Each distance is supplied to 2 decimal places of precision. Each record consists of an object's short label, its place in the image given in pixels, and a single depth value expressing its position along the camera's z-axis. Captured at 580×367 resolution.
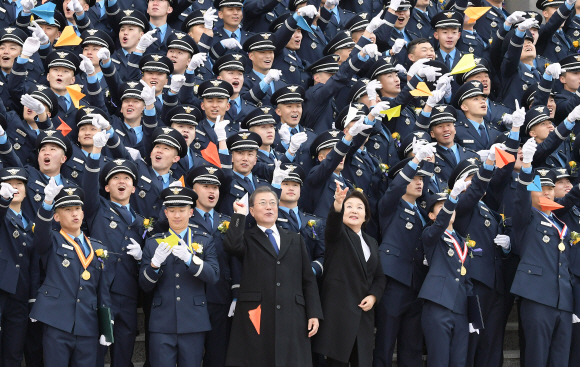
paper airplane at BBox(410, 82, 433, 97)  20.91
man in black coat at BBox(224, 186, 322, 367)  16.97
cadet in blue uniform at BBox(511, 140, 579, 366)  19.03
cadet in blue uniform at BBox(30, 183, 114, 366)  16.62
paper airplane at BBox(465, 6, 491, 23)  26.45
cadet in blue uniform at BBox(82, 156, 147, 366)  17.84
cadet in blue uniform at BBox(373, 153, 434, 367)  19.33
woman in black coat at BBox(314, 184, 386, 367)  17.53
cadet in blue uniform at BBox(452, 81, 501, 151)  22.81
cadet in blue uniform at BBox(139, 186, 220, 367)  16.95
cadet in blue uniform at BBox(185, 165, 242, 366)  18.12
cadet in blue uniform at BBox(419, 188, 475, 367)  18.53
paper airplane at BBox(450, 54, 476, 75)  20.64
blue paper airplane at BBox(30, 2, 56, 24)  22.84
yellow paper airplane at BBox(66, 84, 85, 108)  20.47
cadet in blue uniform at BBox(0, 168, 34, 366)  17.42
